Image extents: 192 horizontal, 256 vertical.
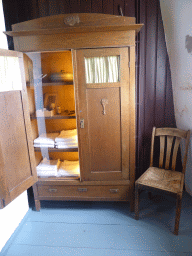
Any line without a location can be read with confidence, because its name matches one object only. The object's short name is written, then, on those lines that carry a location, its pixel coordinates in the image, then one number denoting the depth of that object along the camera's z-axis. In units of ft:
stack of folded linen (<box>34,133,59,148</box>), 7.84
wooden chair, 6.66
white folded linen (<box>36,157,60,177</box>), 7.98
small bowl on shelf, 7.45
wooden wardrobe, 6.41
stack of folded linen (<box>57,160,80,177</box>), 7.98
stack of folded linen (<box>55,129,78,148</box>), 7.77
